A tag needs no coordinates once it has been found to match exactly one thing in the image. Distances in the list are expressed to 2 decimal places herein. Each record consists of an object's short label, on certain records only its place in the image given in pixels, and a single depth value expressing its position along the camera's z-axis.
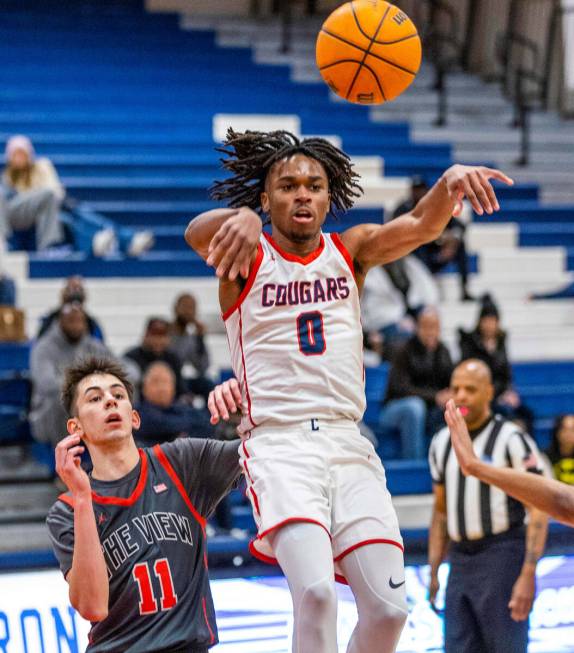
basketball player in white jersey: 7.06
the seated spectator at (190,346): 16.03
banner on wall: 10.64
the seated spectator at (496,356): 16.59
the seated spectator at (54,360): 14.23
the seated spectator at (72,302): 15.28
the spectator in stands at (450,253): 19.71
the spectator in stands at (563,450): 15.29
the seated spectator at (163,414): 13.94
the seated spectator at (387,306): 17.73
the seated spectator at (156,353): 15.33
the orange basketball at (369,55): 8.35
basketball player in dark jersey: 7.16
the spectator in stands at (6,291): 17.25
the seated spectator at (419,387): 15.77
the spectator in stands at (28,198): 18.64
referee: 10.70
